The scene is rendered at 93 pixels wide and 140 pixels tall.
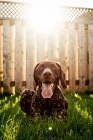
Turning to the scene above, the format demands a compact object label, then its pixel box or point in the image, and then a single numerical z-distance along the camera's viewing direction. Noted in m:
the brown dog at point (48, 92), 2.37
